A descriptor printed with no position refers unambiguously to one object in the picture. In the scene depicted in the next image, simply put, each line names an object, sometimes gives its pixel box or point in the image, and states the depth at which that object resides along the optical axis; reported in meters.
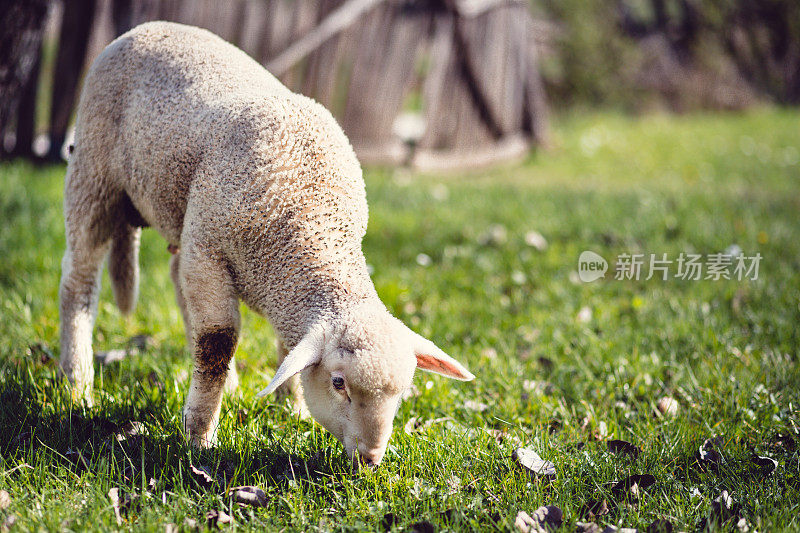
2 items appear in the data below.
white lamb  2.38
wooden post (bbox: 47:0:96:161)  5.64
